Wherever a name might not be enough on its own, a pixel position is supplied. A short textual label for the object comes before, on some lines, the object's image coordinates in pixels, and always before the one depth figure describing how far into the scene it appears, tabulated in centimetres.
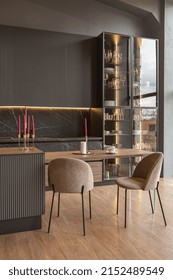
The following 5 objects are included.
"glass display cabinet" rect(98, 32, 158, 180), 548
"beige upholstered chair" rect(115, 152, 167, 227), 314
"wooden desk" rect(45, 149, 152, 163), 319
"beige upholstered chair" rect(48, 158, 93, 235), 292
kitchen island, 289
